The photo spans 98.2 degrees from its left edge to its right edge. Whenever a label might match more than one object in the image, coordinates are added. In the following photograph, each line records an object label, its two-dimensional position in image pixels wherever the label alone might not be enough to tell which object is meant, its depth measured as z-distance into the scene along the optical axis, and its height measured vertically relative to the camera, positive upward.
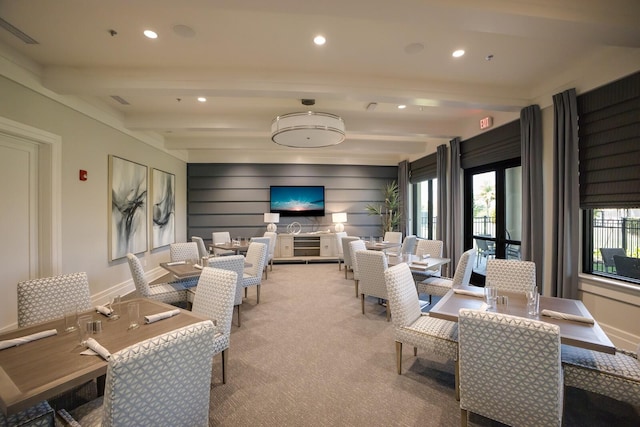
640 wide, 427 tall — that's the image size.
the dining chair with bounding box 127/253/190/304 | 3.01 -0.91
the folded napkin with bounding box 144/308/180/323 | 1.80 -0.69
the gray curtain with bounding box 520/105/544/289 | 3.59 +0.31
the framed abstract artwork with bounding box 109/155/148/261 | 4.35 +0.10
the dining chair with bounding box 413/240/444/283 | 4.54 -0.59
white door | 2.89 -0.04
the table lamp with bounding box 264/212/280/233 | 6.98 -0.15
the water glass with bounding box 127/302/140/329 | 1.73 -0.65
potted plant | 7.53 +0.11
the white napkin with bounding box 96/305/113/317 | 1.88 -0.67
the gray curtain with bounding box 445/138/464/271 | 5.26 +0.11
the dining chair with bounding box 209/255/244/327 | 3.05 -0.57
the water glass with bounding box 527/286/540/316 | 1.94 -0.66
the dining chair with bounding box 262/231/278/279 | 6.12 -0.70
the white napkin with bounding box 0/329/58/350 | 1.44 -0.68
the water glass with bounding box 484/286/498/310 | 2.05 -0.63
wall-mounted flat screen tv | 7.56 +0.36
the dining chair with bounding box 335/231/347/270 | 5.90 -0.77
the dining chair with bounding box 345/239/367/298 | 4.68 -0.56
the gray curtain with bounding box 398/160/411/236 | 7.34 +0.43
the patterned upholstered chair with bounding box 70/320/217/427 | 1.03 -0.70
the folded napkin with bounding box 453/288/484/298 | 2.30 -0.68
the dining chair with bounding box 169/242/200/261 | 4.59 -0.64
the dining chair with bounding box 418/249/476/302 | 3.16 -0.89
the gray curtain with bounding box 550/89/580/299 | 3.12 +0.20
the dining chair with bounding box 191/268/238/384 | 2.09 -0.69
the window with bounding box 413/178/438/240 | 6.59 +0.12
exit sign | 4.55 +1.50
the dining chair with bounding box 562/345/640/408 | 1.58 -0.95
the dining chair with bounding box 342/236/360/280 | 5.26 -0.73
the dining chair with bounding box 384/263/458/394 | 2.04 -0.92
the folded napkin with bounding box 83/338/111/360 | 1.36 -0.69
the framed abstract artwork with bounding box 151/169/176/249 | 5.65 +0.14
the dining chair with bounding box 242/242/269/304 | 3.92 -0.82
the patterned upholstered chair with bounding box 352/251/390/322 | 3.39 -0.75
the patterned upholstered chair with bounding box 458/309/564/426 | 1.35 -0.81
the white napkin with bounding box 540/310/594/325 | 1.79 -0.69
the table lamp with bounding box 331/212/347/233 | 7.19 -0.10
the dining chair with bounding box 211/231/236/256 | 6.70 -0.58
